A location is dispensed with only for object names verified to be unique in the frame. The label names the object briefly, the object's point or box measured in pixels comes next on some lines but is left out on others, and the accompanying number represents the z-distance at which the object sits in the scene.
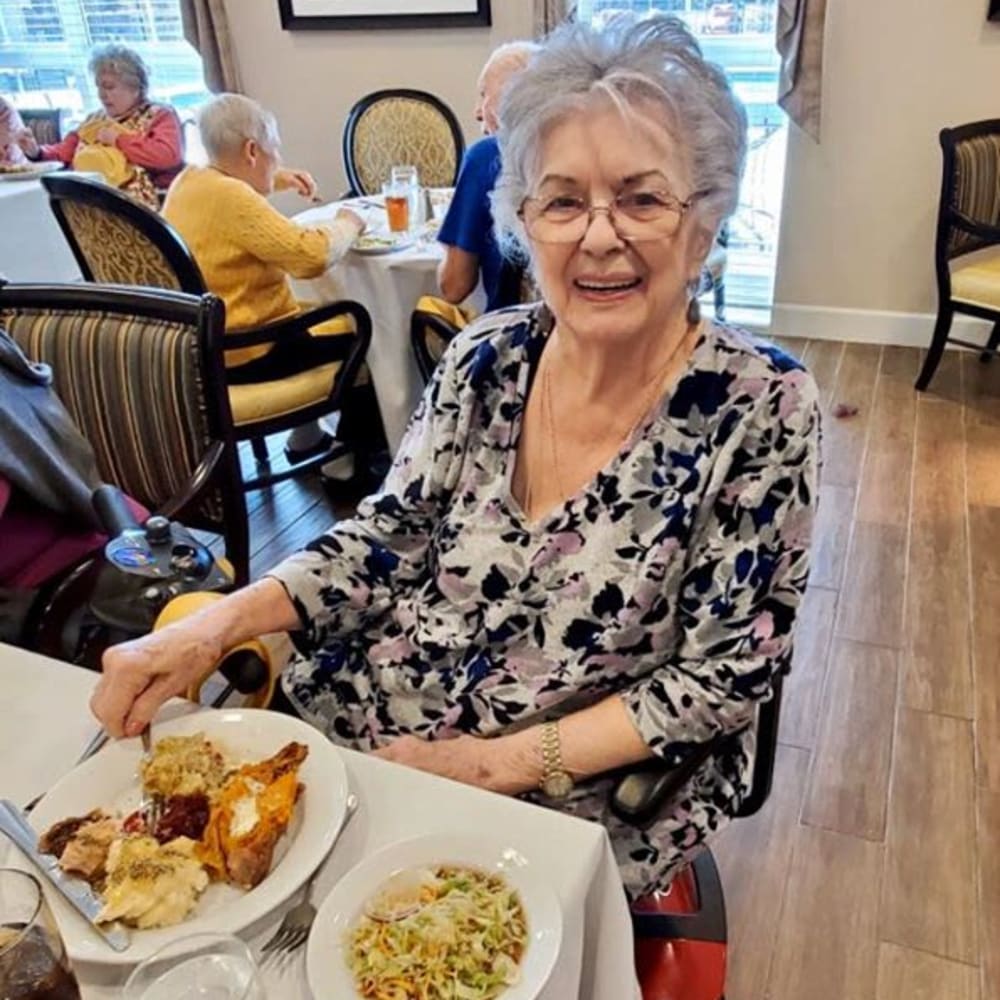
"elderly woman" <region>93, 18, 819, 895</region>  1.05
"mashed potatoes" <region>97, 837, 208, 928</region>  0.70
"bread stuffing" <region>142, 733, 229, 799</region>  0.83
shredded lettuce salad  0.64
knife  0.69
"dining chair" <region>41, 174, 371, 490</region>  2.26
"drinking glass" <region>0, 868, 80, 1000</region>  0.57
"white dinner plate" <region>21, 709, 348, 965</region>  0.69
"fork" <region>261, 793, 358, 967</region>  0.70
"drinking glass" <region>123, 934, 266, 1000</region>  0.64
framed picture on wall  4.05
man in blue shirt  2.34
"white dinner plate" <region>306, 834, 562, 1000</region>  0.64
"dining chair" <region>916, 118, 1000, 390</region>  3.20
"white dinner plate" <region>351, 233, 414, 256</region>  2.76
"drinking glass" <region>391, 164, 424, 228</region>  3.05
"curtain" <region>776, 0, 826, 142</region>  3.40
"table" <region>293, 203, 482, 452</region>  2.71
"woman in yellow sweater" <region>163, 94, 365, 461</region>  2.49
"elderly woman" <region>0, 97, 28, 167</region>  4.45
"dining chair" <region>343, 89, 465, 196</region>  3.90
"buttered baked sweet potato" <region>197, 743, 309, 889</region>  0.73
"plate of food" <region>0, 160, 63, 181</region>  4.44
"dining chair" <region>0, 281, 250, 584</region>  1.65
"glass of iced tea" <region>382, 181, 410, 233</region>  2.92
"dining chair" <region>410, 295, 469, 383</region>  2.60
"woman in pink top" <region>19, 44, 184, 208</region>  4.11
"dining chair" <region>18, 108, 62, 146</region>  5.17
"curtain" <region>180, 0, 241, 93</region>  4.45
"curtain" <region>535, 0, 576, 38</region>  3.82
